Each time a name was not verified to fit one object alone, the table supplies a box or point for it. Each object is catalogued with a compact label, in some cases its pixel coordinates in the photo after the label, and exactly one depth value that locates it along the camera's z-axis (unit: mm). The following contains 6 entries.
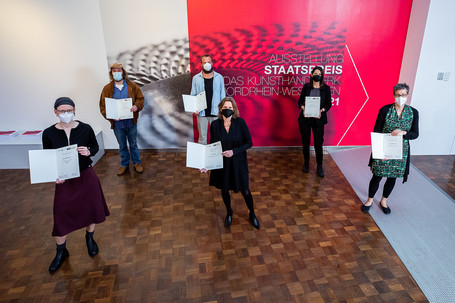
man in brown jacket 4809
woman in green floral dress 3615
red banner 5316
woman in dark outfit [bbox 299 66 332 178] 4820
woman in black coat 3383
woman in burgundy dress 2959
